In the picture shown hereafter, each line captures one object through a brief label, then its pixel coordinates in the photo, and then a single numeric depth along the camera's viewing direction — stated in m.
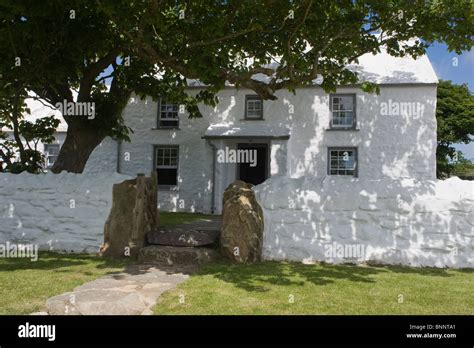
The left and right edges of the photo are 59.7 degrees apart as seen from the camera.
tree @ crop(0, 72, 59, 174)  11.27
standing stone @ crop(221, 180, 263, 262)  8.55
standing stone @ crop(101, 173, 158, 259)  8.88
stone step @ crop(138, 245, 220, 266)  8.33
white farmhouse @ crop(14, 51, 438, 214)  17.00
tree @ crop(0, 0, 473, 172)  8.84
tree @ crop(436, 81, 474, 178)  25.73
